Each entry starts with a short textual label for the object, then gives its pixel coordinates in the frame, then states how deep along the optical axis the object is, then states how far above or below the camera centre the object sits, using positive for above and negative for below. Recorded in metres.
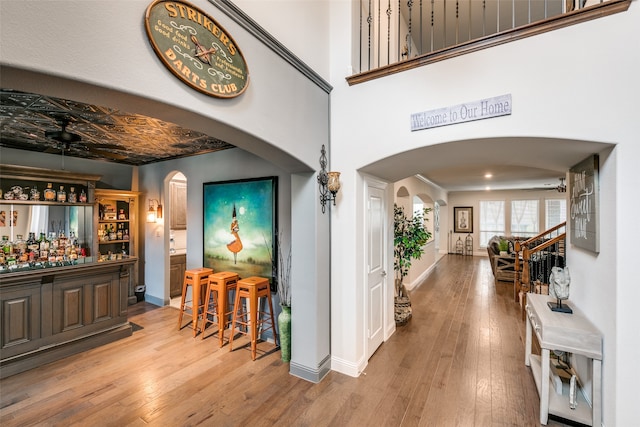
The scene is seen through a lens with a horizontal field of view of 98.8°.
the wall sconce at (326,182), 2.69 +0.32
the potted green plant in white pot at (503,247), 6.96 -0.83
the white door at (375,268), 3.05 -0.63
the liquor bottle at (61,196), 4.04 +0.28
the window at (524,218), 10.05 -0.13
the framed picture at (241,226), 3.58 -0.16
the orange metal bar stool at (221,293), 3.42 -1.00
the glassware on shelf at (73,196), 4.17 +0.29
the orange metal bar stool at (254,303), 3.09 -1.03
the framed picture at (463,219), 11.11 -0.19
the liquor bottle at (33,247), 3.78 -0.44
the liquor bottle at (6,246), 3.54 -0.40
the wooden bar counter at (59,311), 2.84 -1.12
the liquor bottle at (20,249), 3.67 -0.46
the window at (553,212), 9.84 +0.08
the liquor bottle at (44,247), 3.85 -0.45
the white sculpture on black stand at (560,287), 2.29 -0.61
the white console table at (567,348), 1.90 -0.96
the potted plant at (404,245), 4.02 -0.45
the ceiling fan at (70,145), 3.02 +0.99
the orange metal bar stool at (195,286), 3.68 -0.97
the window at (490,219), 10.59 -0.20
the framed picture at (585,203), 2.00 +0.09
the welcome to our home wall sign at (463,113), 2.08 +0.82
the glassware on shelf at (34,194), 3.81 +0.29
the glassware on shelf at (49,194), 3.94 +0.31
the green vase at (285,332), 2.98 -1.27
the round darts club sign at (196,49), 1.41 +0.96
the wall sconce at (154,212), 4.95 +0.05
